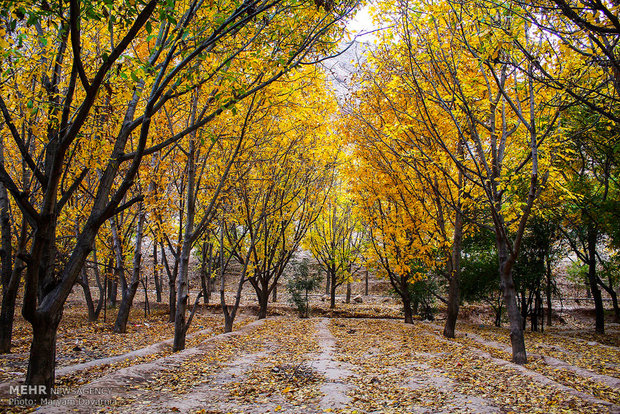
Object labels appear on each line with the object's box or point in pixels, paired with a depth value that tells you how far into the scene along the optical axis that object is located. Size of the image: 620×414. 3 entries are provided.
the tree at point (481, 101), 7.19
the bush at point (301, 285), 21.13
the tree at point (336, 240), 27.78
